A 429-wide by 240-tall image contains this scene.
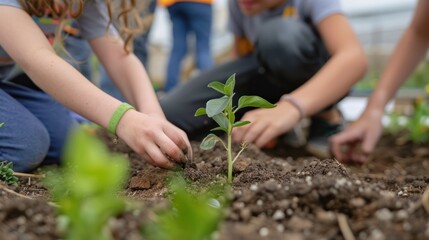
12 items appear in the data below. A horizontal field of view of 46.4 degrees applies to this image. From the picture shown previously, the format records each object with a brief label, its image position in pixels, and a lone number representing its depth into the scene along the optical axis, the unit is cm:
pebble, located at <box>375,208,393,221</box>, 70
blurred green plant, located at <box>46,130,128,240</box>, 49
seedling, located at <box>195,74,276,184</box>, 98
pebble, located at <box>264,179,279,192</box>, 80
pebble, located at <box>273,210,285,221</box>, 75
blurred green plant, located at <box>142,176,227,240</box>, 51
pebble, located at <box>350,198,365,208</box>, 76
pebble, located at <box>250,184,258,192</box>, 81
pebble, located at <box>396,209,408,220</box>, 70
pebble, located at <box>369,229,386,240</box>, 64
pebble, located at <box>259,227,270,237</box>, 67
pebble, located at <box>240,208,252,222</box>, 74
